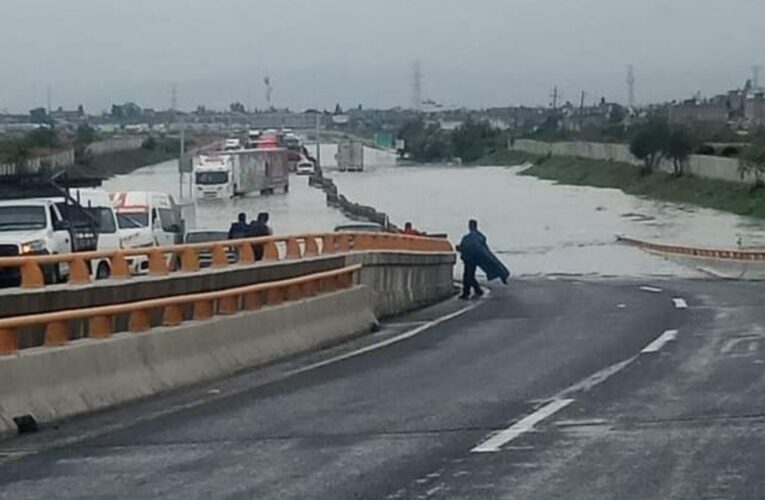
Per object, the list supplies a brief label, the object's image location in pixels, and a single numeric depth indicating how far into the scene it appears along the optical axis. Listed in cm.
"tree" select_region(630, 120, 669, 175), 13075
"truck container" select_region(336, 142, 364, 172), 18588
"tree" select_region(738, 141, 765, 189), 10562
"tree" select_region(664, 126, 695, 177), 12812
